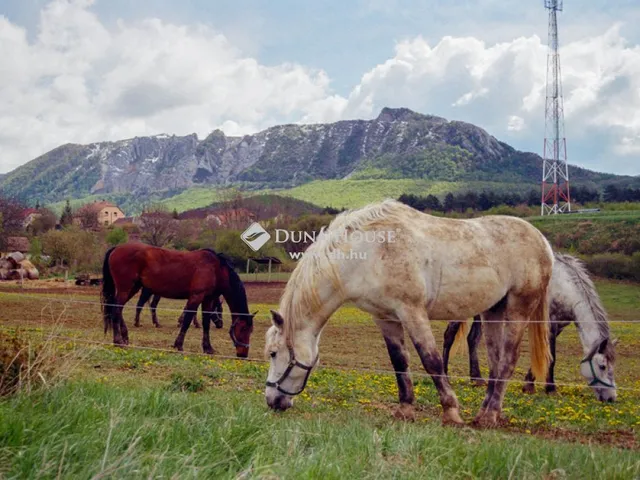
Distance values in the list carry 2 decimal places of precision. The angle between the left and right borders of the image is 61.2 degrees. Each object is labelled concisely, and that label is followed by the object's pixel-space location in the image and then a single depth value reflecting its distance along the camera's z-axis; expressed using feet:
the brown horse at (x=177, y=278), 37.14
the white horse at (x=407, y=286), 17.46
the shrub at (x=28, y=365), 11.76
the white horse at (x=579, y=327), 24.88
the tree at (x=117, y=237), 95.83
